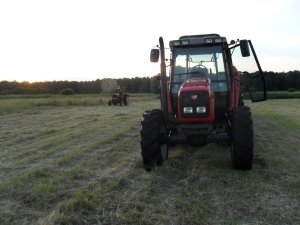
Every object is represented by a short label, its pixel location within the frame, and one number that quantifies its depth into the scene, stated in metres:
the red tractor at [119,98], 17.96
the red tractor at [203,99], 4.29
